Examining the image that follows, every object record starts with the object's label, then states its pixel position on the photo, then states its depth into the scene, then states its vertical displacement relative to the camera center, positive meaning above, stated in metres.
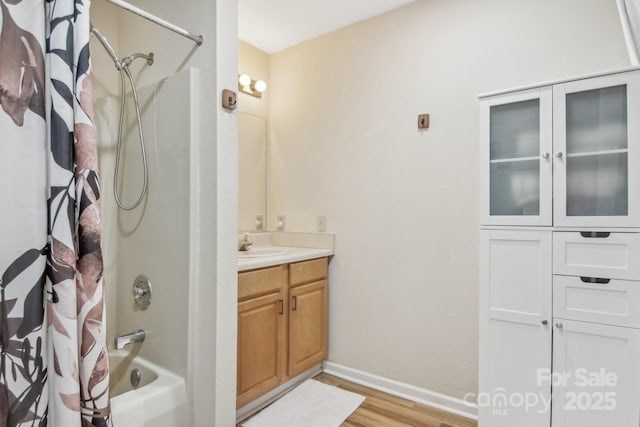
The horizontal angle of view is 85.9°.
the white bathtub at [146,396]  1.29 -0.77
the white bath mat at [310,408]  2.04 -1.24
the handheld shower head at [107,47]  1.33 +0.68
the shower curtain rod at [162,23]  1.23 +0.75
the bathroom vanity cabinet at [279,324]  2.04 -0.74
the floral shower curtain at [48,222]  0.93 -0.03
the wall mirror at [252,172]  2.82 +0.35
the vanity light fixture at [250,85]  2.76 +1.05
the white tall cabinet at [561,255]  1.46 -0.18
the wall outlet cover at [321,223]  2.75 -0.08
